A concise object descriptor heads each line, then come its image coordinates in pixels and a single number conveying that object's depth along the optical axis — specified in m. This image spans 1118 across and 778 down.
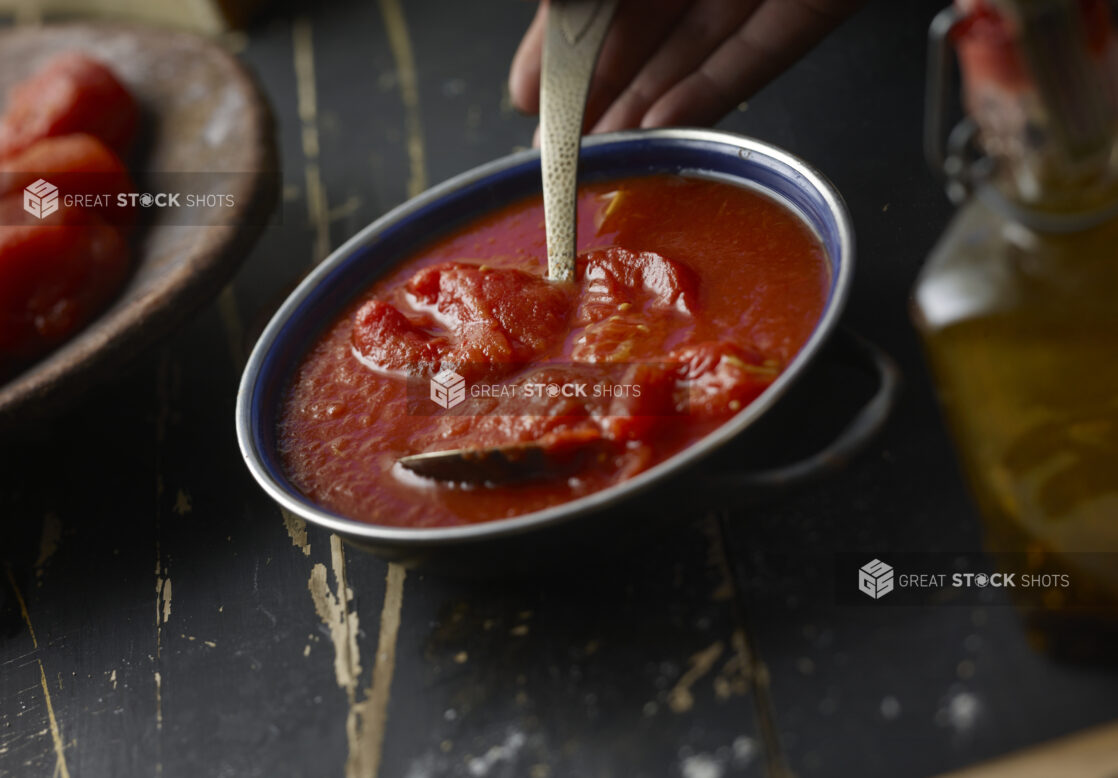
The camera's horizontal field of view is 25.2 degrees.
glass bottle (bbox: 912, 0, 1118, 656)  0.62
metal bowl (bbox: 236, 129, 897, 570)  0.66
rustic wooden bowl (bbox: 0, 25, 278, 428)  0.75
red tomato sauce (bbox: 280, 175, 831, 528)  0.69
